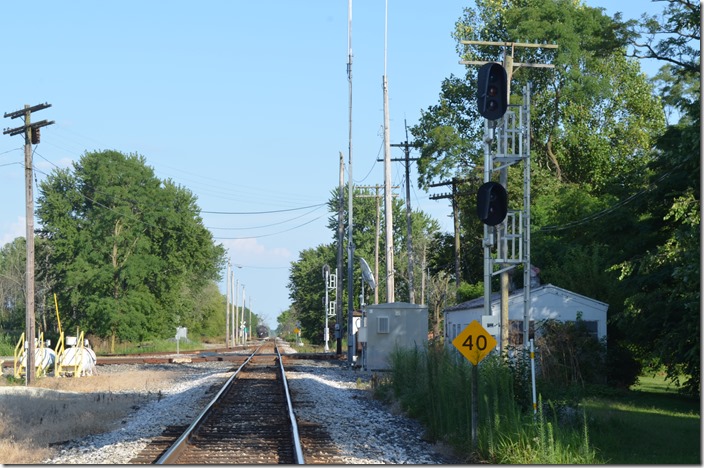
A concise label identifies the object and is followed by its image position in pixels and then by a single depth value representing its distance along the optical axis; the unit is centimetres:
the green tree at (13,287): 9917
